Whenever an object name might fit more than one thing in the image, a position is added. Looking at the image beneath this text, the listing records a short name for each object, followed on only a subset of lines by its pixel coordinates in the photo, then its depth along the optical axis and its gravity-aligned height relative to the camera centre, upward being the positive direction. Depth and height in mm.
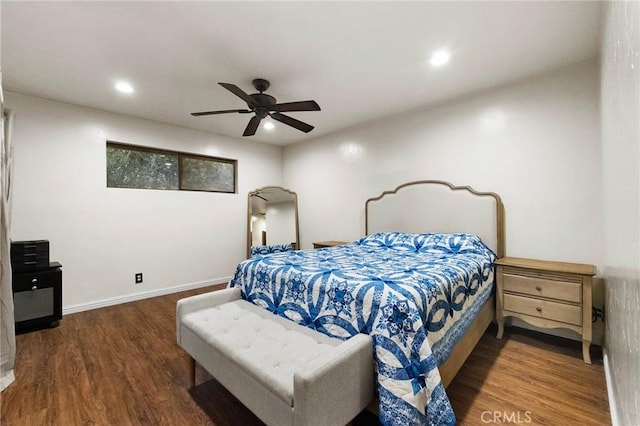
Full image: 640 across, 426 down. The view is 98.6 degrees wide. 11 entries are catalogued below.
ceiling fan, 2453 +1019
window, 3752 +722
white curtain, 1878 -637
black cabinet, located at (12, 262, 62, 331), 2723 -804
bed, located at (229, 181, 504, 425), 1334 -489
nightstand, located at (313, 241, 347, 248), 4195 -449
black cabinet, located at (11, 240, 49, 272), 2750 -368
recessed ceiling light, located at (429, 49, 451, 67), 2314 +1359
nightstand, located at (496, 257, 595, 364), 2156 -698
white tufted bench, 1171 -747
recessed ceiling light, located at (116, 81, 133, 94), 2828 +1385
